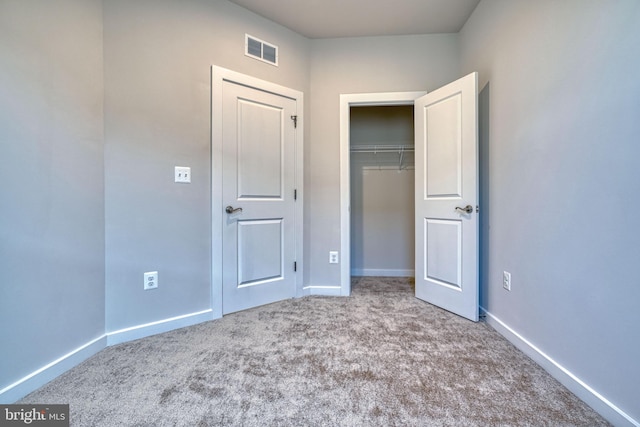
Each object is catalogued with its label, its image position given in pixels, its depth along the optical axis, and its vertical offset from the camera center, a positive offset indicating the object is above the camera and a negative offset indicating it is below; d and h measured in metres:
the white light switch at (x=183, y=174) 2.00 +0.28
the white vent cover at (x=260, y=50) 2.36 +1.44
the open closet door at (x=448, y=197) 2.13 +0.13
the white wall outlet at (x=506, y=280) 1.87 -0.47
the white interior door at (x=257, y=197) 2.27 +0.14
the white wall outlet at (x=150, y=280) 1.89 -0.47
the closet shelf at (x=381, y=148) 3.53 +0.83
